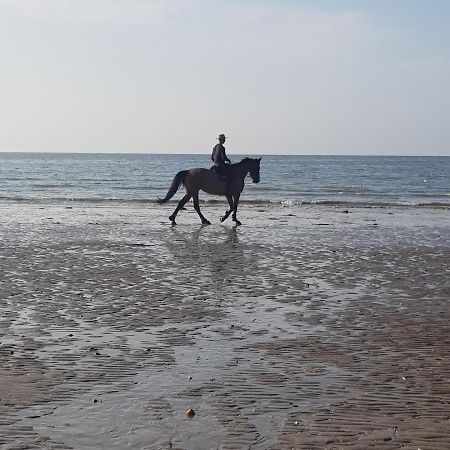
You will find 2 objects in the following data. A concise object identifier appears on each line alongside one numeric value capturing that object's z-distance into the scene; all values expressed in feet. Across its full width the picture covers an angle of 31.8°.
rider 69.87
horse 71.67
